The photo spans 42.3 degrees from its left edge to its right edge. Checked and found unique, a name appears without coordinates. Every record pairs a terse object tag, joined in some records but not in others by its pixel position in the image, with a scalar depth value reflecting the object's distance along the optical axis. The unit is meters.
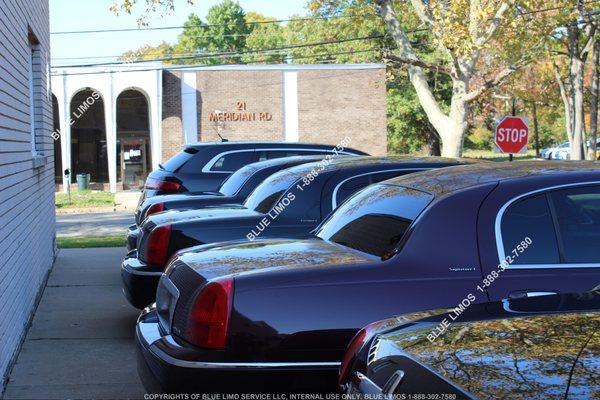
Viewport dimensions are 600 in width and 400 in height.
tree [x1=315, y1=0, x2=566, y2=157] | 19.64
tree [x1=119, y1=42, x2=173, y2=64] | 90.07
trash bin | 41.22
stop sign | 18.38
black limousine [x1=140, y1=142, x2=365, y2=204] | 12.12
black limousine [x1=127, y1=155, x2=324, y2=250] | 9.08
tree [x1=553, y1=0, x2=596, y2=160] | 31.20
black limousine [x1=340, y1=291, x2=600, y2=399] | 2.30
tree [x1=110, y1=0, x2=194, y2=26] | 21.67
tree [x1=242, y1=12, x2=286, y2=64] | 87.56
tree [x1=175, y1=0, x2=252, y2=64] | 98.38
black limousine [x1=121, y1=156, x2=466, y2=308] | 6.68
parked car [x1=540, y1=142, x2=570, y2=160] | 61.35
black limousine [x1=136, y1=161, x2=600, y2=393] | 4.05
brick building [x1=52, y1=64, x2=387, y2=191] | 39.22
